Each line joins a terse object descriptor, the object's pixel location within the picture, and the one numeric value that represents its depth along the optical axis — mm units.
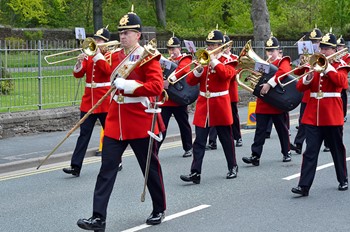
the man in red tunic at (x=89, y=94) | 10367
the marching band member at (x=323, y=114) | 9039
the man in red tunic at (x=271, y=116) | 11148
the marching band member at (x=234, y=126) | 13141
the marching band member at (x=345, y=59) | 13873
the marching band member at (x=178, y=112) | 12219
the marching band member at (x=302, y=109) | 12734
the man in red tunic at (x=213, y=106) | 9844
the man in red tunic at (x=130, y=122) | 7137
